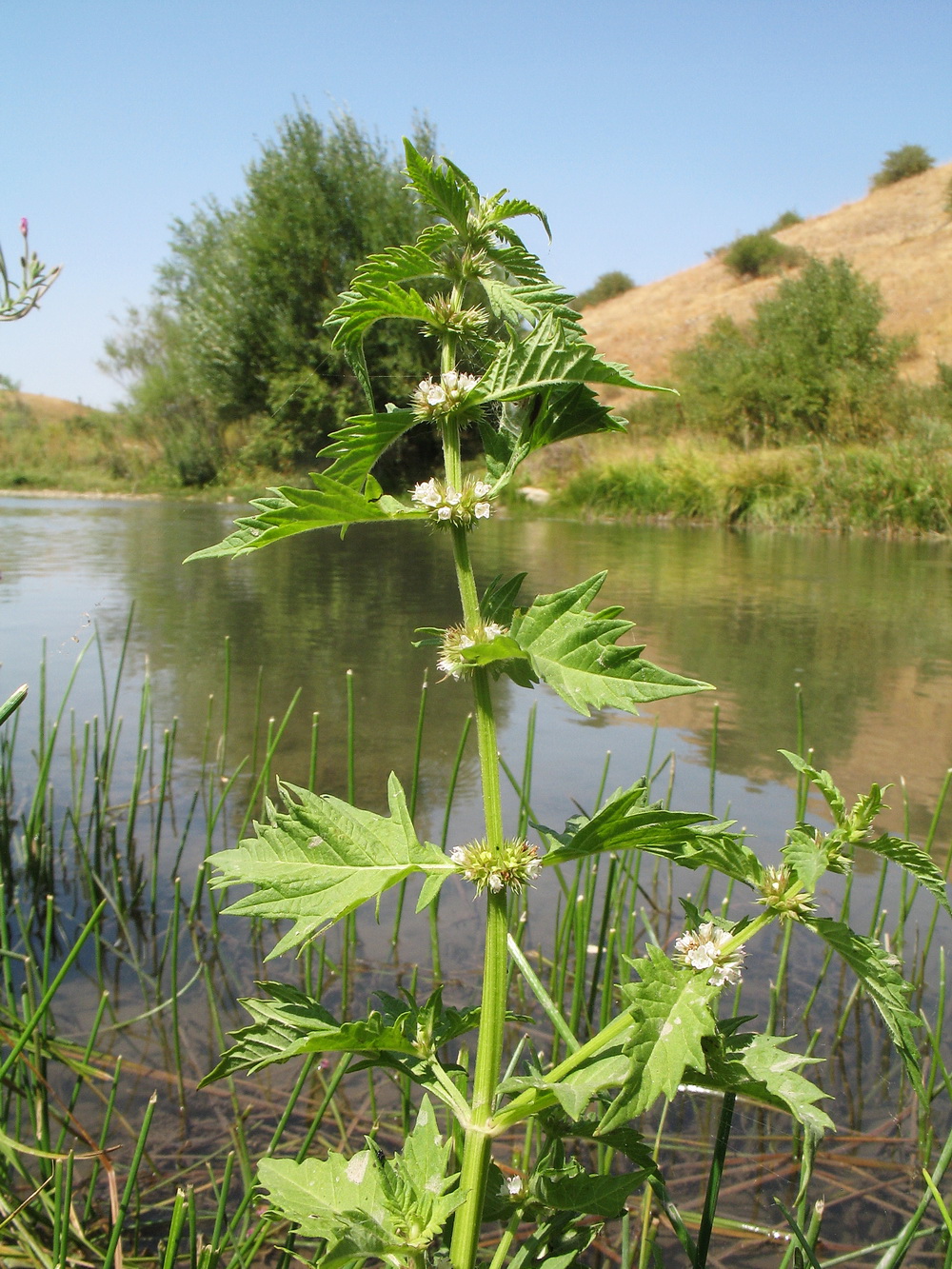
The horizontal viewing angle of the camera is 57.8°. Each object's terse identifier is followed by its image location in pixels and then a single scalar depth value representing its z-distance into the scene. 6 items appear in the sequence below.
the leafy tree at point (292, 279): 15.34
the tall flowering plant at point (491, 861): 0.54
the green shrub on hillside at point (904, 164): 31.28
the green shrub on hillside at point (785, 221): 34.53
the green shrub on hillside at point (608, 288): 36.97
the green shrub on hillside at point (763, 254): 29.02
